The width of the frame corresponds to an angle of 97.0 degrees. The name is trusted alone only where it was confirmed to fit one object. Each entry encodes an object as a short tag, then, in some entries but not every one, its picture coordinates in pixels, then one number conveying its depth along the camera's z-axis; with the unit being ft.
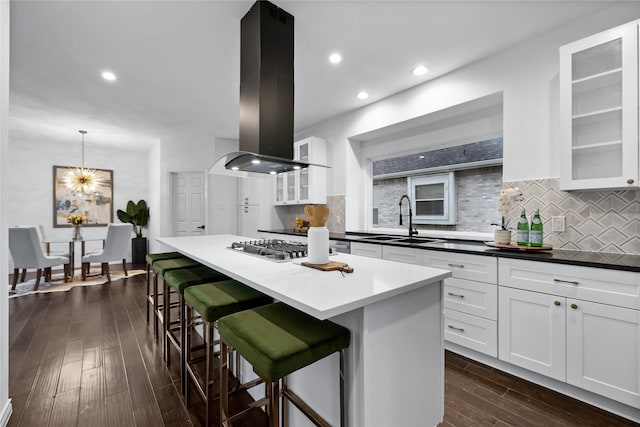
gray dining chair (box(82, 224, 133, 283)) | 15.23
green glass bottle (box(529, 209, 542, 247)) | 7.11
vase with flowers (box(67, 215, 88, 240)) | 16.02
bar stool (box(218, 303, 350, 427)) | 3.17
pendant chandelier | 17.26
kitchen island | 3.58
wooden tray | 6.97
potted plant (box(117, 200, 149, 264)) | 20.63
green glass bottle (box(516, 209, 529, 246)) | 7.29
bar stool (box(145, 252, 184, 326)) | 8.76
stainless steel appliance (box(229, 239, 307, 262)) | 5.76
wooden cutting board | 4.67
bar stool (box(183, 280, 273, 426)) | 4.84
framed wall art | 18.97
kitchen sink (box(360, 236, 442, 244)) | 9.60
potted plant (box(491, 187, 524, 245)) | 7.61
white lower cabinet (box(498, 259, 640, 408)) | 5.16
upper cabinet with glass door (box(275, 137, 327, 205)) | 13.79
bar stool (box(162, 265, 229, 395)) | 5.98
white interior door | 19.20
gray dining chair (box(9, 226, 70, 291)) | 12.92
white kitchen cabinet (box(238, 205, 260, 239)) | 17.52
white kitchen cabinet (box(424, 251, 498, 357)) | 6.88
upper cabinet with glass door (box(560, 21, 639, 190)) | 5.79
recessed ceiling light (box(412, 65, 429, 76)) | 9.13
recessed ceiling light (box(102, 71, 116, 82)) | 9.76
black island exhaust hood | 6.49
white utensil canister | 5.07
